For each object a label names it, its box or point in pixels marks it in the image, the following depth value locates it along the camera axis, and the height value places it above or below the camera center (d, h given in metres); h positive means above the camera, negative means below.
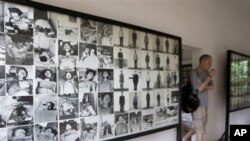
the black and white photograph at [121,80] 2.31 -0.03
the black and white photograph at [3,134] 1.56 -0.34
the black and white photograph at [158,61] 2.77 +0.17
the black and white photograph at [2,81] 1.58 -0.02
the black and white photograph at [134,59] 2.46 +0.17
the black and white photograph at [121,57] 2.31 +0.18
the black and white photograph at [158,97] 2.77 -0.22
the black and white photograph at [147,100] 2.62 -0.23
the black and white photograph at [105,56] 2.16 +0.18
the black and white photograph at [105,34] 2.16 +0.37
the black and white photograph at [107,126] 2.18 -0.42
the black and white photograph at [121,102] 2.31 -0.22
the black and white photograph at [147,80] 2.62 -0.03
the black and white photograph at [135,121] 2.47 -0.43
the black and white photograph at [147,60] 2.61 +0.17
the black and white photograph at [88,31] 2.03 +0.37
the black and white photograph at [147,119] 2.62 -0.43
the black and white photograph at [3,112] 1.57 -0.21
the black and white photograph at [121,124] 2.32 -0.42
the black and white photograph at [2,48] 1.58 +0.18
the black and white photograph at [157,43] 2.75 +0.36
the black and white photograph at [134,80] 2.46 -0.03
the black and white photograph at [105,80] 2.16 -0.02
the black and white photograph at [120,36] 2.29 +0.37
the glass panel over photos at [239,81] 4.35 -0.08
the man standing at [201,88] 3.34 -0.15
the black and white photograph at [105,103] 2.16 -0.22
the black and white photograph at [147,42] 2.62 +0.36
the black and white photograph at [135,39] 2.45 +0.37
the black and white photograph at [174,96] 3.03 -0.23
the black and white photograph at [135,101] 2.48 -0.23
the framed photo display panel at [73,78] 1.64 +0.00
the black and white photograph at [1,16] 1.58 +0.37
